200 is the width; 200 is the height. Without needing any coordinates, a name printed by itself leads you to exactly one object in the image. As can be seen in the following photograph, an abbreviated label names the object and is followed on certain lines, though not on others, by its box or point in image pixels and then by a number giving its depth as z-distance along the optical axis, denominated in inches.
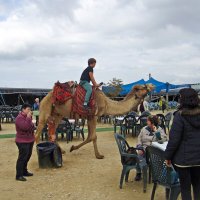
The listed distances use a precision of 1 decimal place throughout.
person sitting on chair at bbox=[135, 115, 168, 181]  258.7
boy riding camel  358.0
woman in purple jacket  270.8
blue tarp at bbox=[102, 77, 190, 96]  933.4
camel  374.3
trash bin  309.3
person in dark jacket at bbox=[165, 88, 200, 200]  157.3
